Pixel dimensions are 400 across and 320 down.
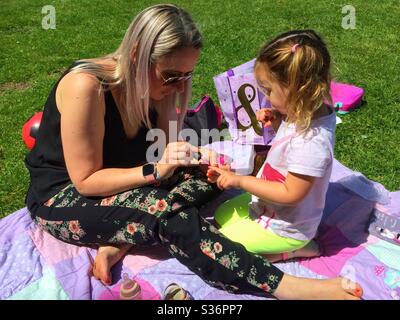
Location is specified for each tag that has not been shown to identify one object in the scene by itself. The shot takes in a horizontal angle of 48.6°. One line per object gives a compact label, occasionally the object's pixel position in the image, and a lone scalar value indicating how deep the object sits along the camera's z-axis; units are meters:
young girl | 1.96
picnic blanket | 2.18
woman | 2.03
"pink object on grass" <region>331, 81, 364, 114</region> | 3.95
